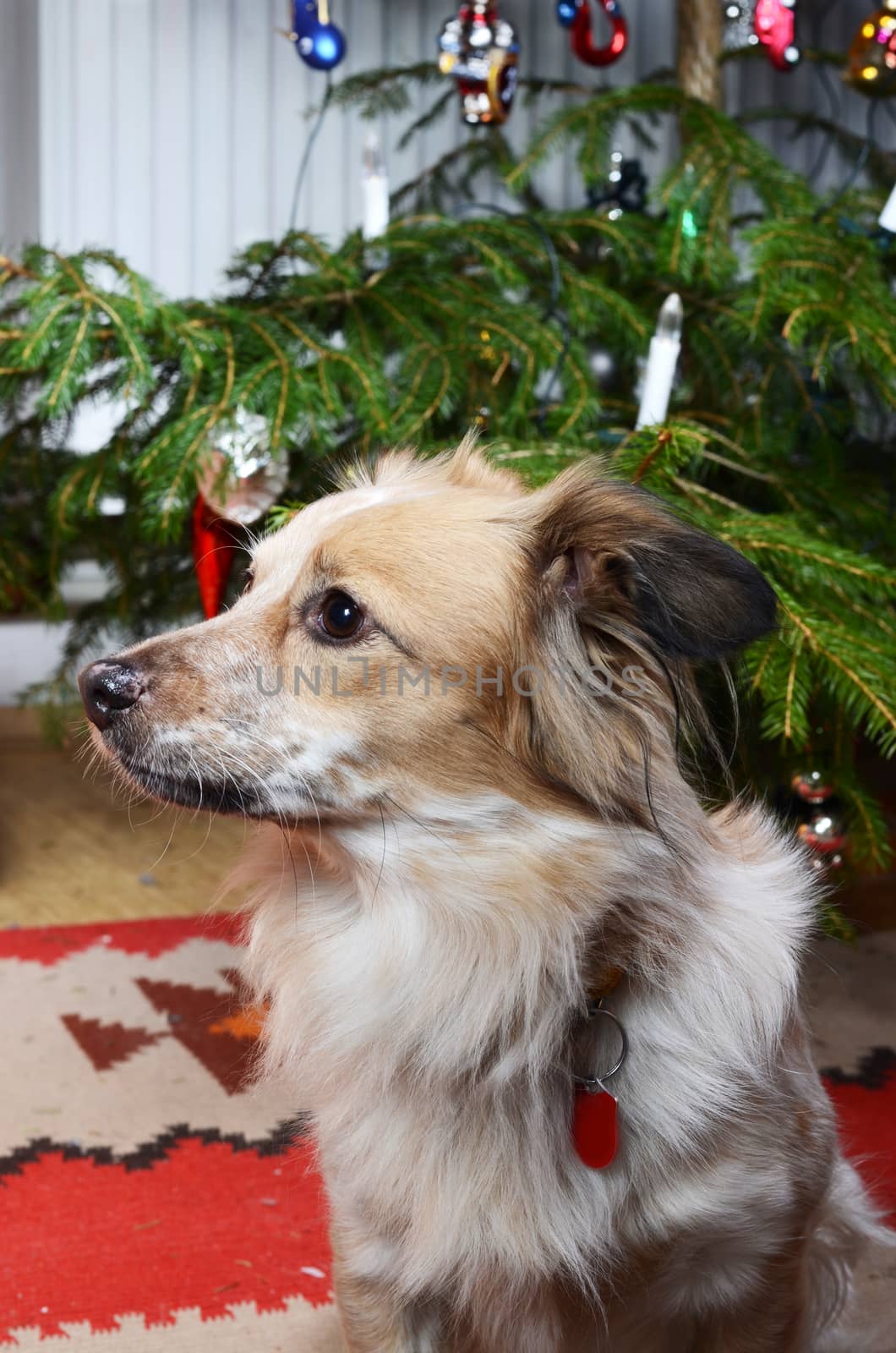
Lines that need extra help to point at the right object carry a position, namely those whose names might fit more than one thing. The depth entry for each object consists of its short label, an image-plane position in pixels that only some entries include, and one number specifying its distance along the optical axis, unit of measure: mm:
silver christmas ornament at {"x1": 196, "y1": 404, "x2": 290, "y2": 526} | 1642
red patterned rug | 1252
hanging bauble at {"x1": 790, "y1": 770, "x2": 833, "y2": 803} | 1667
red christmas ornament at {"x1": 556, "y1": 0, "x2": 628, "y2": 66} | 2113
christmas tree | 1508
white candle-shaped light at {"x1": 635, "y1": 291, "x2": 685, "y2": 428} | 1585
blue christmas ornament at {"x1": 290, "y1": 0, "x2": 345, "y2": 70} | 1990
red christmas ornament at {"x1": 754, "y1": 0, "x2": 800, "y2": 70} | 2090
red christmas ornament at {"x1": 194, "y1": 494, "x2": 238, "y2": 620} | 1765
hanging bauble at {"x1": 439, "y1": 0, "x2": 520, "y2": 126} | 2035
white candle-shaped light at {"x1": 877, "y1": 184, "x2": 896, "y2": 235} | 1851
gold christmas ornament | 2090
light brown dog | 965
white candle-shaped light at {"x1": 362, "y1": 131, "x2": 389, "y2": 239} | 2096
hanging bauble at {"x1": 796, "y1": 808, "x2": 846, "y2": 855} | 1677
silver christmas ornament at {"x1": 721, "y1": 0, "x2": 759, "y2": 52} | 2408
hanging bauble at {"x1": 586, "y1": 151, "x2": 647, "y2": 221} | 2283
